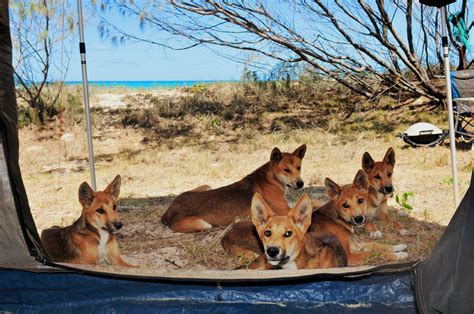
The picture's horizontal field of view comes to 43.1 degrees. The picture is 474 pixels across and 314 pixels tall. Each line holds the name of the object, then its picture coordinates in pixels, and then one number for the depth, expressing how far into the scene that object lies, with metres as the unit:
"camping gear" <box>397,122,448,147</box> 8.52
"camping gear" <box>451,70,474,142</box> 8.00
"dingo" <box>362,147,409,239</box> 4.45
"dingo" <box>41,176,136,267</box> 3.53
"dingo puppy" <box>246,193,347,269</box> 3.21
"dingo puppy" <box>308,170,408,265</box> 3.86
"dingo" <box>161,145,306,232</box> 4.81
